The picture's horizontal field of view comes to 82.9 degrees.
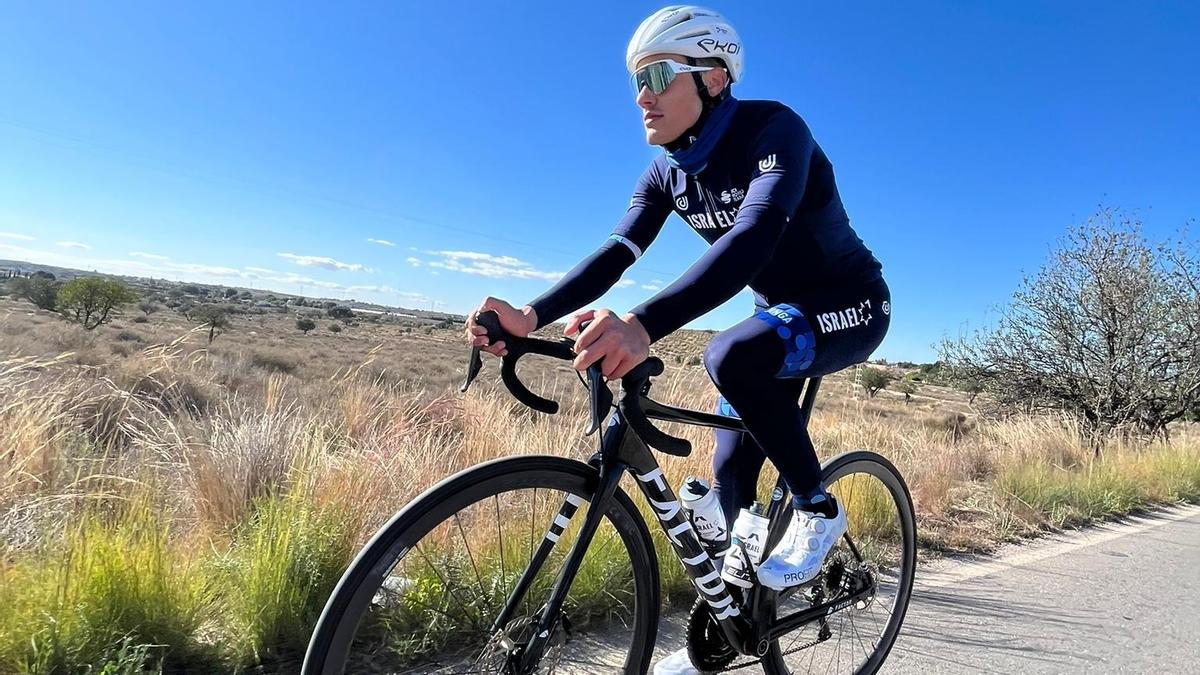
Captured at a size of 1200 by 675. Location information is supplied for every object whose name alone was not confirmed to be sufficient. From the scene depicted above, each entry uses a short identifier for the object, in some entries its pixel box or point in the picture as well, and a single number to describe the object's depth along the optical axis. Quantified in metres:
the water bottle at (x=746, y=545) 2.16
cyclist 1.91
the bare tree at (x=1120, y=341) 13.56
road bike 1.60
